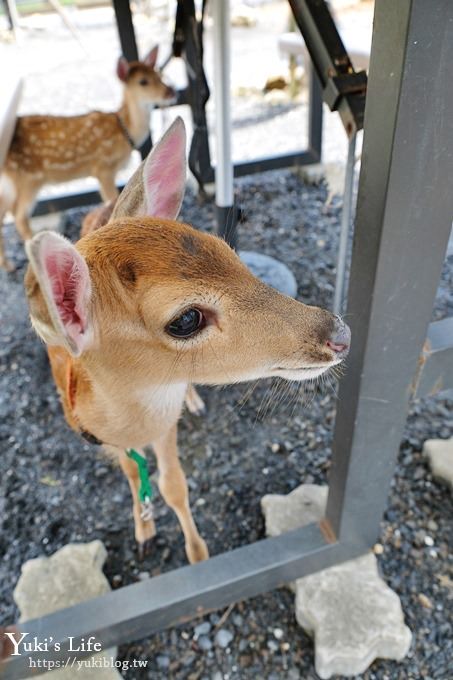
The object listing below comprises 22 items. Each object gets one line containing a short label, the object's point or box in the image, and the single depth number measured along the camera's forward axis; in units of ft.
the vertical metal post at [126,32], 3.93
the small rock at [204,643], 1.83
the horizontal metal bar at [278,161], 4.71
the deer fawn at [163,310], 1.08
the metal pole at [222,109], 2.40
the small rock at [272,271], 3.15
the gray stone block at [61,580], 1.90
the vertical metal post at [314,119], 4.46
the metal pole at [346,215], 1.84
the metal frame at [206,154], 4.12
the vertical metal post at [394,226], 0.98
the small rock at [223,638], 1.83
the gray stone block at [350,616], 1.73
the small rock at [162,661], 1.80
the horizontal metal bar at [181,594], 1.70
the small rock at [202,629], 1.86
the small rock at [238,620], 1.87
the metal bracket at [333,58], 1.67
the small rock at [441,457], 2.22
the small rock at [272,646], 1.82
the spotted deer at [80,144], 4.05
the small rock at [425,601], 1.89
